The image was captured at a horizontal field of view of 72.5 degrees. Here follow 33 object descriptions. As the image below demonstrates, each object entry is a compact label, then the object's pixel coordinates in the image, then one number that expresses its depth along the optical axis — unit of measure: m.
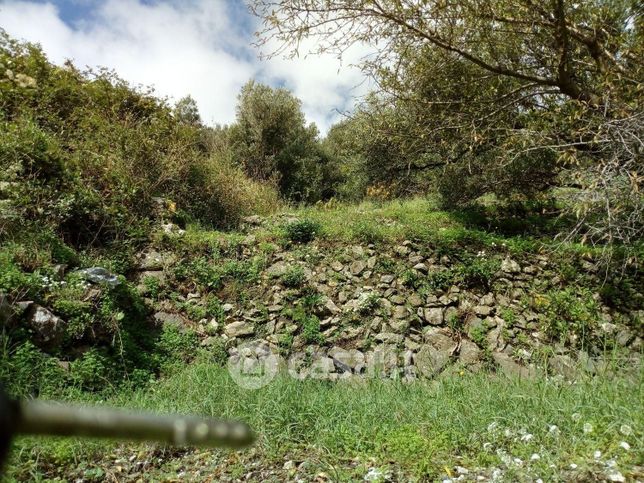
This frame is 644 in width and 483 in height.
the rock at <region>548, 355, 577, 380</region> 3.81
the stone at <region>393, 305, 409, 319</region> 6.27
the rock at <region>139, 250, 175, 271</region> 6.64
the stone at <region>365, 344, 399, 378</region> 5.27
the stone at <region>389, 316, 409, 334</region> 6.07
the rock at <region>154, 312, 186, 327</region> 5.89
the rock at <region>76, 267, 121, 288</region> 5.35
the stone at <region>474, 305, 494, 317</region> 6.35
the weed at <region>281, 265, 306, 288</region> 6.68
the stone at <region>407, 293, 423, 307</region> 6.46
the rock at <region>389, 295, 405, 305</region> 6.48
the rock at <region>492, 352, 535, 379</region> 4.84
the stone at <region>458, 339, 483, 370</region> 5.63
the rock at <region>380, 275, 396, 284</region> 6.81
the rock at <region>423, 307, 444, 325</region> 6.26
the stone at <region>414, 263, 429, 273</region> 6.94
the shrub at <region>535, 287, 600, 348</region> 5.96
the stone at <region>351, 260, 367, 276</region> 7.04
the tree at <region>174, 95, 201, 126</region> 18.21
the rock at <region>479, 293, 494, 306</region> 6.53
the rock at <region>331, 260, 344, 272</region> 7.09
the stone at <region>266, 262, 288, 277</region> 6.81
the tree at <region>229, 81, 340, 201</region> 15.37
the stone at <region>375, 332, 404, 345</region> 5.89
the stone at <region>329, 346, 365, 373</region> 5.54
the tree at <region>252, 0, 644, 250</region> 4.32
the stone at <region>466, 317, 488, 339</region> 6.02
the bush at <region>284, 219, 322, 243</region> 7.72
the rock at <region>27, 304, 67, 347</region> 4.33
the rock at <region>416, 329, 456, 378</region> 5.39
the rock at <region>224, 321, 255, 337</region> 5.96
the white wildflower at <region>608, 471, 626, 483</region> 2.24
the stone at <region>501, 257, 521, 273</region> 6.97
